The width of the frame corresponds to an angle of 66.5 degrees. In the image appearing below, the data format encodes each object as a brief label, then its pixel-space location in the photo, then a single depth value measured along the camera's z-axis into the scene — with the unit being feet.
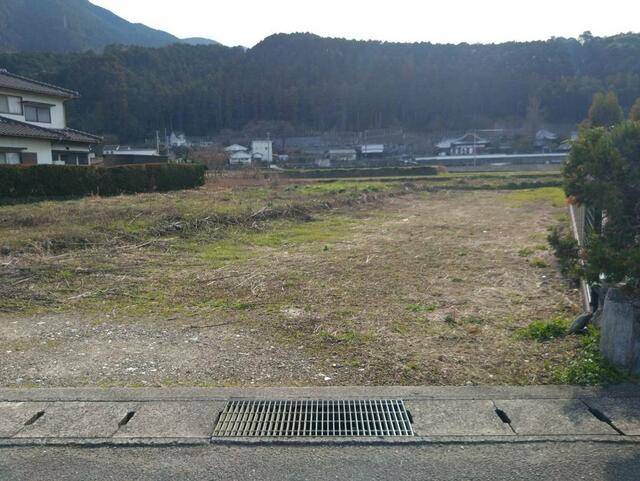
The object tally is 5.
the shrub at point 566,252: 13.83
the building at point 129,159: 107.34
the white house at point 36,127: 72.49
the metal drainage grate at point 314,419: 9.96
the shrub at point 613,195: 12.05
